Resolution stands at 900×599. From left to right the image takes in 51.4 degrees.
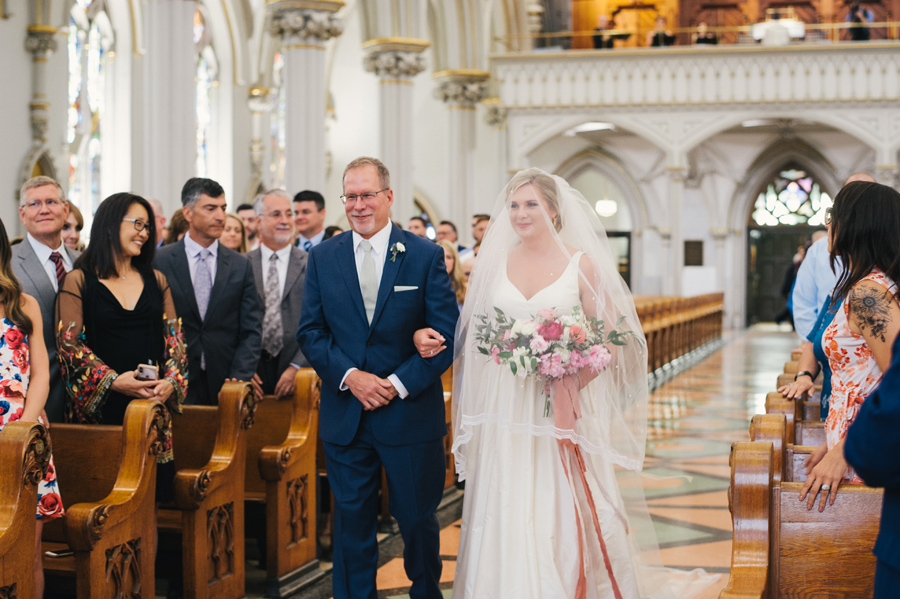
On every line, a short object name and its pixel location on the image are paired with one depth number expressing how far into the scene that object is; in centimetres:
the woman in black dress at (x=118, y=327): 353
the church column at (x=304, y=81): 1071
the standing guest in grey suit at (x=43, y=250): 371
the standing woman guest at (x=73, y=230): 492
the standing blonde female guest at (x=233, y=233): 573
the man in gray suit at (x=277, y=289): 488
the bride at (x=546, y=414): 335
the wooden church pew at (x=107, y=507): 298
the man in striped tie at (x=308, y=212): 567
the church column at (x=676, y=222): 1874
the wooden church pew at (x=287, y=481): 406
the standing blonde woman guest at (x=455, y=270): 641
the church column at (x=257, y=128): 1870
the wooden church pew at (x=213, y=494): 360
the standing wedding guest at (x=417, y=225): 910
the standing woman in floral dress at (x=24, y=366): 298
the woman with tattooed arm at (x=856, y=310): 246
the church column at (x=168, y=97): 812
